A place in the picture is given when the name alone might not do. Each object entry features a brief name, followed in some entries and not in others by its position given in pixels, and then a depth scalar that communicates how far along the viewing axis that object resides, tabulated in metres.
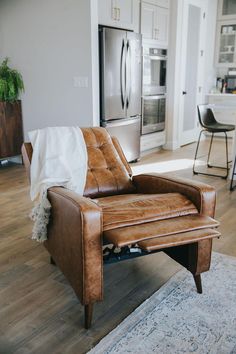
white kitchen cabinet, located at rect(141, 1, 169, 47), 4.89
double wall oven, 5.17
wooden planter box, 4.68
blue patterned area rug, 1.57
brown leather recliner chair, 1.60
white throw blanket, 1.98
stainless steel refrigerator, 4.21
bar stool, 4.34
